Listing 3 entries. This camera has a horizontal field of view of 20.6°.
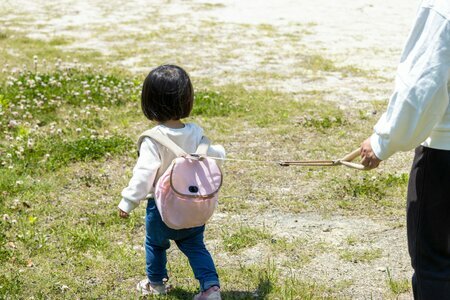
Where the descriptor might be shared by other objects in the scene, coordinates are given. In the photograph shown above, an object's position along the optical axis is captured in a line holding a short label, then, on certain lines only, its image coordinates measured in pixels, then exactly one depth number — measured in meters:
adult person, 5.11
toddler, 7.05
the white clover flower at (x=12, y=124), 12.85
